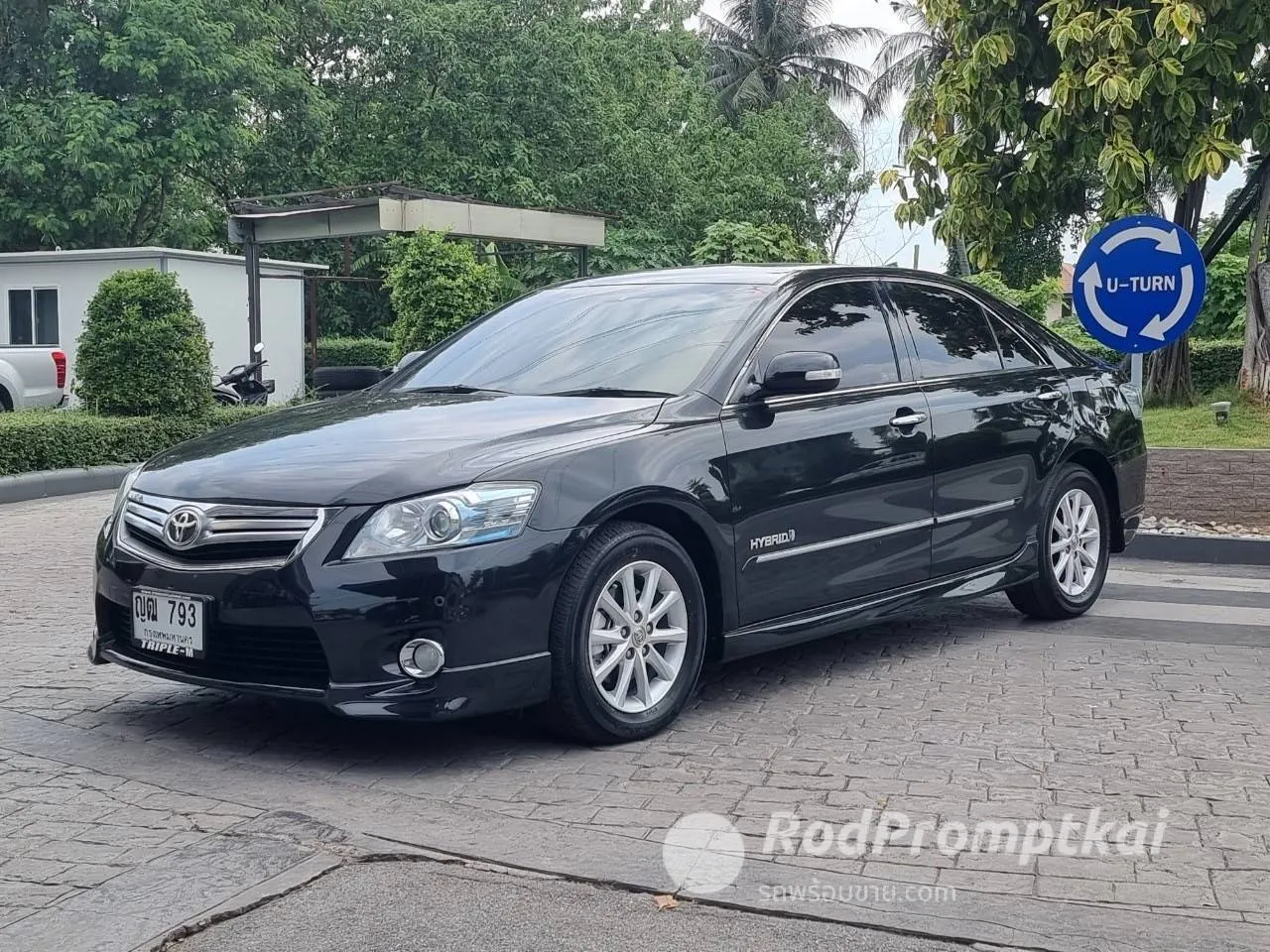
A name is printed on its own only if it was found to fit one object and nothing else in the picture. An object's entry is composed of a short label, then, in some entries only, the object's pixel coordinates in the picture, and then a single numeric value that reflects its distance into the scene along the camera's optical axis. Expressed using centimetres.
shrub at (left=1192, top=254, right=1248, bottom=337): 2570
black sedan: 481
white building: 2373
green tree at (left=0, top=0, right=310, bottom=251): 2983
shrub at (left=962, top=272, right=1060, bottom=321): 2981
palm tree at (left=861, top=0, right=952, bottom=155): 5619
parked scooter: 2020
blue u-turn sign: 984
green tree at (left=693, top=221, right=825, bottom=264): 2250
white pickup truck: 1884
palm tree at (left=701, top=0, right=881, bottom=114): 5553
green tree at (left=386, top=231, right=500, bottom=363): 1928
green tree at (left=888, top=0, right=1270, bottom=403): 1236
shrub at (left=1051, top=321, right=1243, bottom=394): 1861
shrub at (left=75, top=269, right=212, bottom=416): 1550
